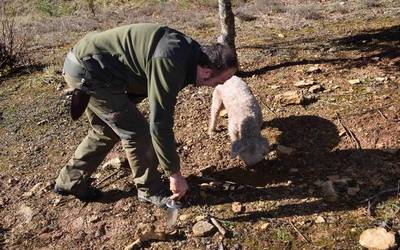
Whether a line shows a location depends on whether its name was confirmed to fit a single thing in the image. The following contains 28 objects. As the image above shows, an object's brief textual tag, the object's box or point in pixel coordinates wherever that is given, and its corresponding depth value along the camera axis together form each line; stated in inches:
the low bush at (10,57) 333.7
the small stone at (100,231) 164.4
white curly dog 185.2
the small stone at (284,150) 193.2
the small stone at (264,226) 156.1
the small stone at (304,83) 248.4
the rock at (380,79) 241.8
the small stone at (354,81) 243.8
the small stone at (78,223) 168.8
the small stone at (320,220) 155.6
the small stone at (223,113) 235.8
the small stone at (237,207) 164.9
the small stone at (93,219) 169.9
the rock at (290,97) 231.9
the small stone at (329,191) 165.9
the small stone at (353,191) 166.7
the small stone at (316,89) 242.1
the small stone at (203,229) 155.8
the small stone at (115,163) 198.7
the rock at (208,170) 189.8
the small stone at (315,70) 264.5
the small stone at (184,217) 165.5
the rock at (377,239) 140.0
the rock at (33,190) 190.4
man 129.7
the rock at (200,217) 163.1
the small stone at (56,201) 181.9
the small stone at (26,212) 176.5
